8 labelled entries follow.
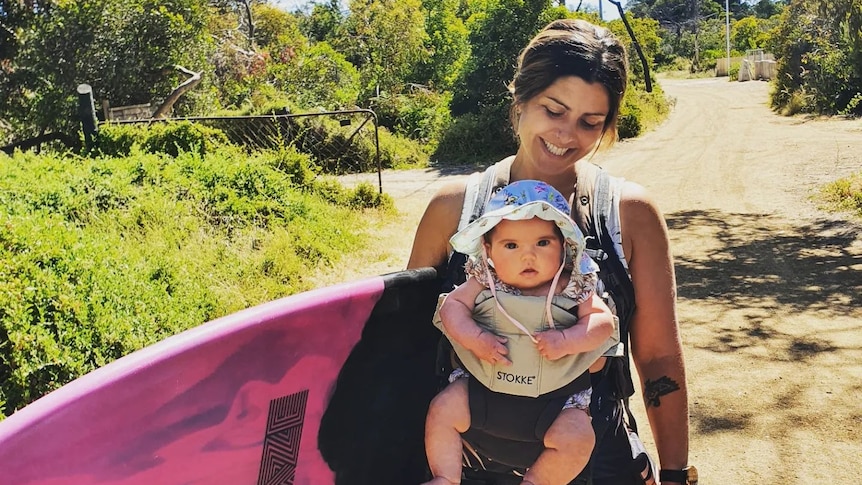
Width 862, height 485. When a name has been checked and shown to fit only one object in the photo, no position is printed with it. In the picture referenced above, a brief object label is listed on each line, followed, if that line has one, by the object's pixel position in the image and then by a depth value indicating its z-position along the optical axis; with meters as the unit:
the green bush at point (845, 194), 10.44
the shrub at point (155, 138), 10.22
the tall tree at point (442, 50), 25.30
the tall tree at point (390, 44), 23.05
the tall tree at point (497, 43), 17.61
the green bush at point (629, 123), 20.59
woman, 1.74
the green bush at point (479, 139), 18.17
